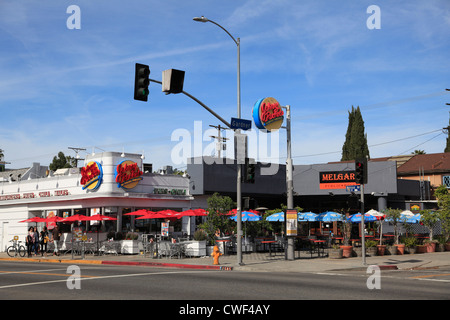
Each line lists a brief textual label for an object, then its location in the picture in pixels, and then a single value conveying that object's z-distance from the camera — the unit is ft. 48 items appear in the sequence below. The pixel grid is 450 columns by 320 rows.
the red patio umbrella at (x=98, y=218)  107.45
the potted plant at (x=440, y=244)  105.40
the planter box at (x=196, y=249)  95.61
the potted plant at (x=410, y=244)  100.12
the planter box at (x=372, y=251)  92.89
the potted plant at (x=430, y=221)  103.76
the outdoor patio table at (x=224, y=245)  98.79
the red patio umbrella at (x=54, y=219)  116.67
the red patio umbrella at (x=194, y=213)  108.51
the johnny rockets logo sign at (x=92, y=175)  120.26
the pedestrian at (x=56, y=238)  110.93
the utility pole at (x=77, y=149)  148.60
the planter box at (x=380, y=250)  93.57
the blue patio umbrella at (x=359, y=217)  106.83
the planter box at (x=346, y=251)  87.45
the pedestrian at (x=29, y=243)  110.73
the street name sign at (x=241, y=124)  72.96
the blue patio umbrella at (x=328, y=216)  108.59
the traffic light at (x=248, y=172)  74.64
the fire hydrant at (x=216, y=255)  77.25
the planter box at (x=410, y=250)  100.01
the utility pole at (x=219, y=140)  183.62
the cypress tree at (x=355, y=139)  270.26
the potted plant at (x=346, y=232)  88.37
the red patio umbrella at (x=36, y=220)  120.06
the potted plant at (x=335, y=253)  85.46
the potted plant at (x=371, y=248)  92.94
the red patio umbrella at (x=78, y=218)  108.58
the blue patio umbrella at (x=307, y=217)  113.19
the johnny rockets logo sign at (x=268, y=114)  86.84
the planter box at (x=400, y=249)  97.25
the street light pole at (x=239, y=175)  73.97
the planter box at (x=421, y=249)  101.60
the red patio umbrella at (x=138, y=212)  112.38
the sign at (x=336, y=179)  144.66
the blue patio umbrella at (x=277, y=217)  106.22
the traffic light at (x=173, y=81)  57.47
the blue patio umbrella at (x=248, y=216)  101.81
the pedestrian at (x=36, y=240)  112.27
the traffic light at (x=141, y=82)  54.19
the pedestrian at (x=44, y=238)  113.19
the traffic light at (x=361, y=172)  73.97
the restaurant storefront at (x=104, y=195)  120.47
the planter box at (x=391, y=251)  96.27
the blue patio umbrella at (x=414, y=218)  113.60
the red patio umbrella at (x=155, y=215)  109.13
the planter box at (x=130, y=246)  108.17
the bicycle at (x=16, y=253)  112.44
